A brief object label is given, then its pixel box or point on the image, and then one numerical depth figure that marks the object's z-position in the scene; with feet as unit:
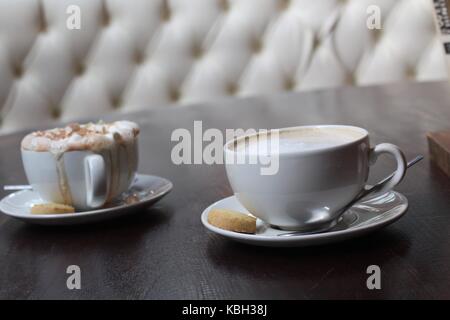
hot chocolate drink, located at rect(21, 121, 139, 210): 1.70
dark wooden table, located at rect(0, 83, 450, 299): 1.18
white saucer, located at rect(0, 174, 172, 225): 1.64
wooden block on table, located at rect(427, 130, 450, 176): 1.85
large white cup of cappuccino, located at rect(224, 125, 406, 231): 1.36
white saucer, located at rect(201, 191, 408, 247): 1.30
